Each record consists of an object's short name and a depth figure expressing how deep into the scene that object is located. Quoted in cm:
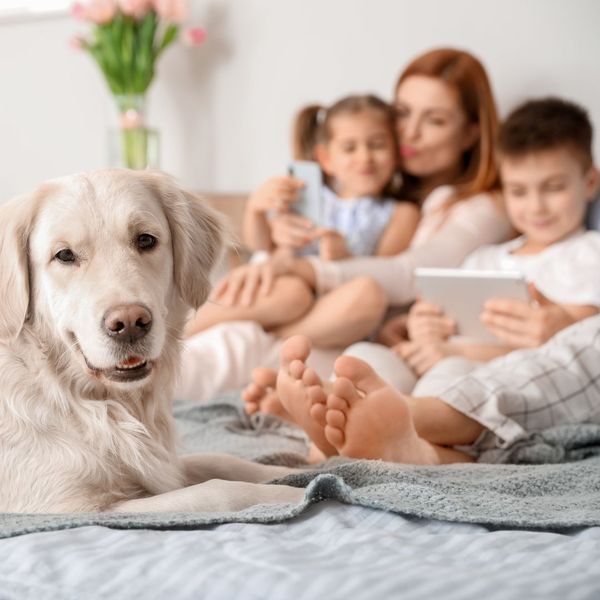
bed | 86
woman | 221
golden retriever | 119
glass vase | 325
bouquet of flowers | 315
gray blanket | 108
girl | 251
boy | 140
